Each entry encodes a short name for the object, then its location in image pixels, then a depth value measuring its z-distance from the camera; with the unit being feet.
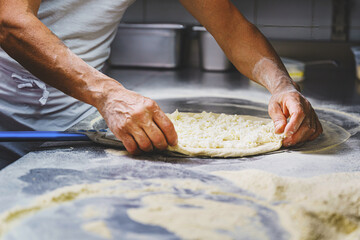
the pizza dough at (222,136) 3.63
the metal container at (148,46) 8.32
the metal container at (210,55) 8.29
